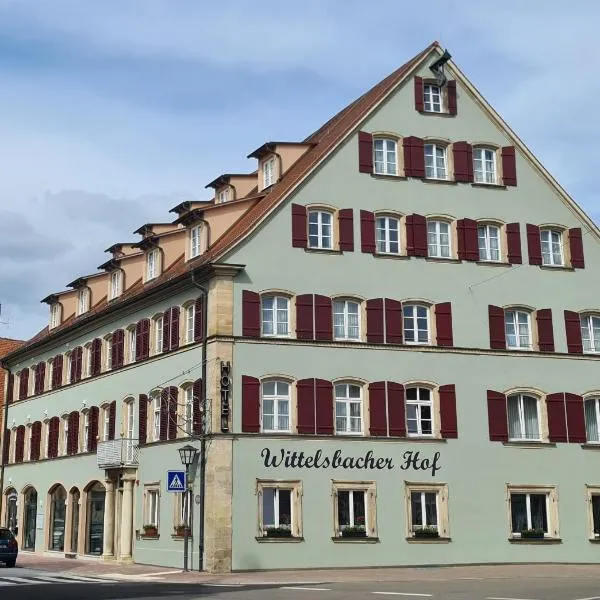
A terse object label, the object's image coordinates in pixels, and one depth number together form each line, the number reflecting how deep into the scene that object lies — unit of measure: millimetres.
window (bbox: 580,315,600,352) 39469
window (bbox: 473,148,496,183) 39688
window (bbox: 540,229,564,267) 39812
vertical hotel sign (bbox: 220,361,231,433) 33656
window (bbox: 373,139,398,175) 38281
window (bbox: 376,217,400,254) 37562
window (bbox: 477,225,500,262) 38875
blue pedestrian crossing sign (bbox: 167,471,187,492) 32531
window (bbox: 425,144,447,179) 38969
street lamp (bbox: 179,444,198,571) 33656
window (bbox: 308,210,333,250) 36594
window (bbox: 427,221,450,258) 38188
